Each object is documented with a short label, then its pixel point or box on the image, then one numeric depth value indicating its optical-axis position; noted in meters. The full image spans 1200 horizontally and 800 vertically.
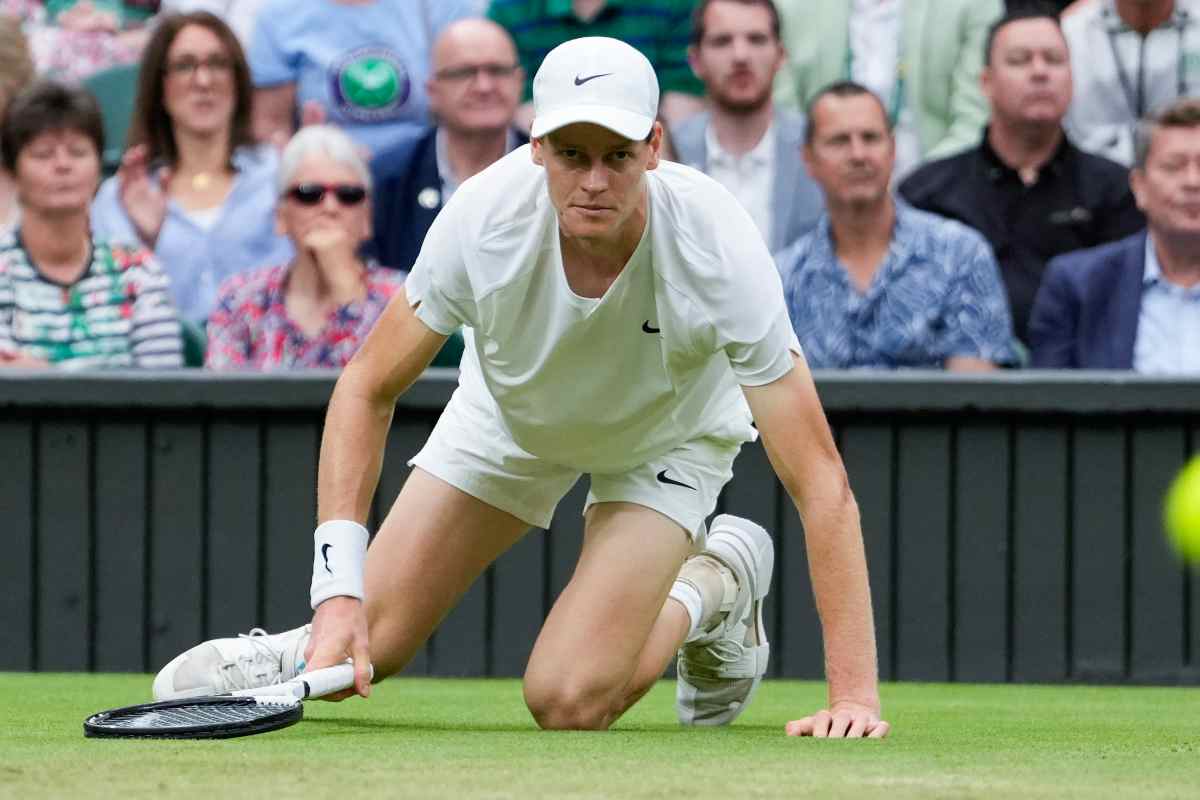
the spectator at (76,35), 18.86
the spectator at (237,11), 18.30
